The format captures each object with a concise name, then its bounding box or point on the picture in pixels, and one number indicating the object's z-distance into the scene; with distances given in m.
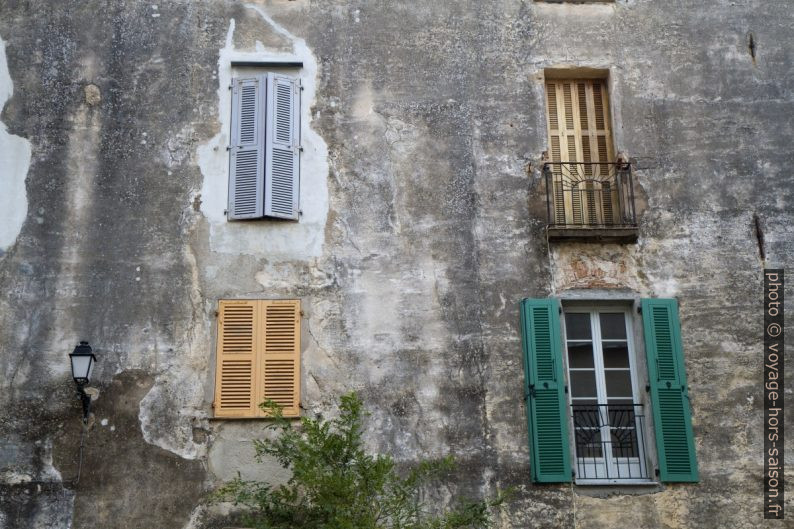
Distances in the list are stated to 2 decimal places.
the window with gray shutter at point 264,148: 11.96
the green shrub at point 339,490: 9.64
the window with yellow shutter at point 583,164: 12.23
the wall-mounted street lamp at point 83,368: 10.99
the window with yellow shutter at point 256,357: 11.19
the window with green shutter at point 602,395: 11.04
